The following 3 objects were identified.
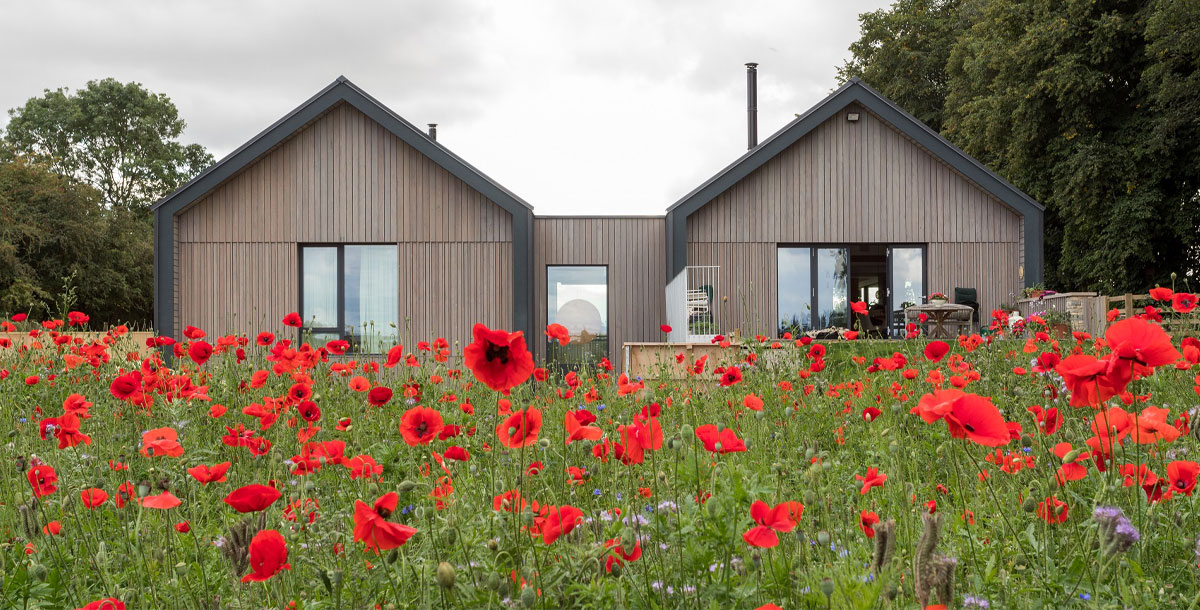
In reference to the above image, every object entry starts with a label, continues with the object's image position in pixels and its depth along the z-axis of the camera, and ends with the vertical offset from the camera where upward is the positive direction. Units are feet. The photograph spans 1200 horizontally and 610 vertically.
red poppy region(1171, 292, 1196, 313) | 10.69 +0.01
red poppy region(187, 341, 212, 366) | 9.77 -0.58
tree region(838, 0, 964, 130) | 83.10 +26.99
